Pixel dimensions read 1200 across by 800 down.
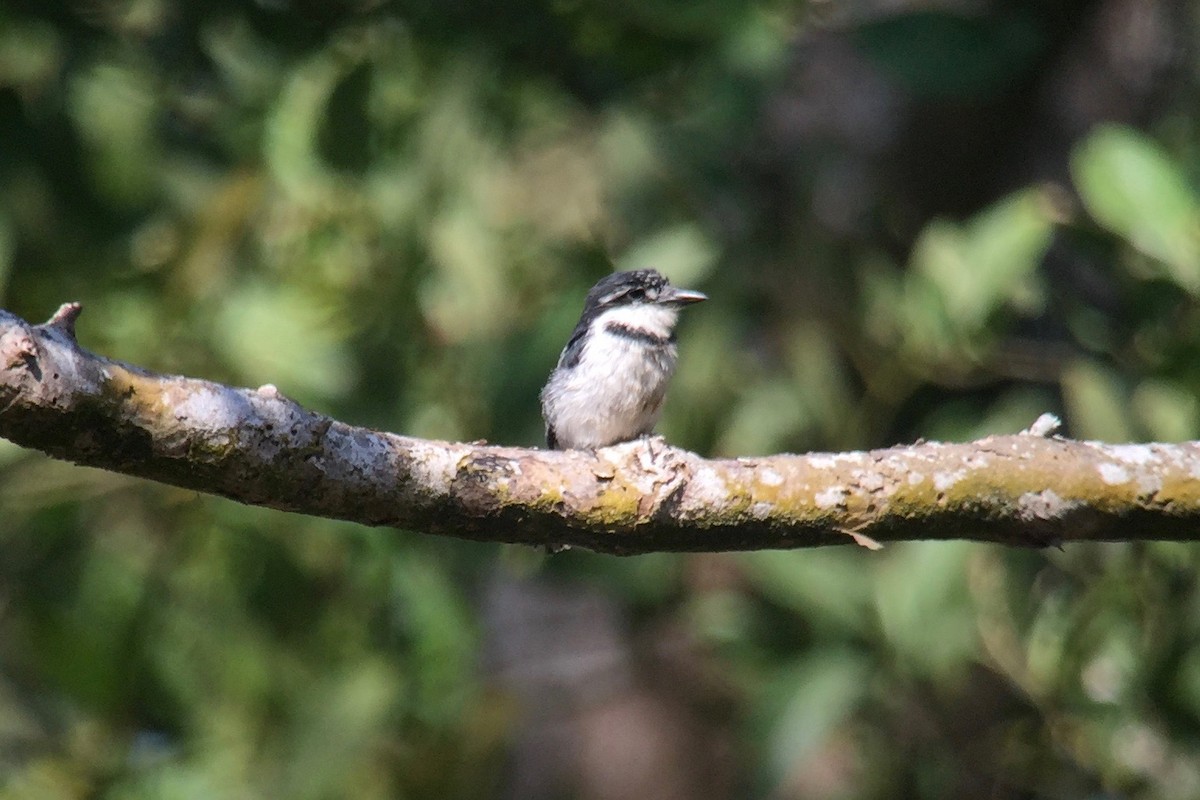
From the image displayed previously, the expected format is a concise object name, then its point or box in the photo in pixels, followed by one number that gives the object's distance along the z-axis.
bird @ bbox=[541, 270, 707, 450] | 9.62
